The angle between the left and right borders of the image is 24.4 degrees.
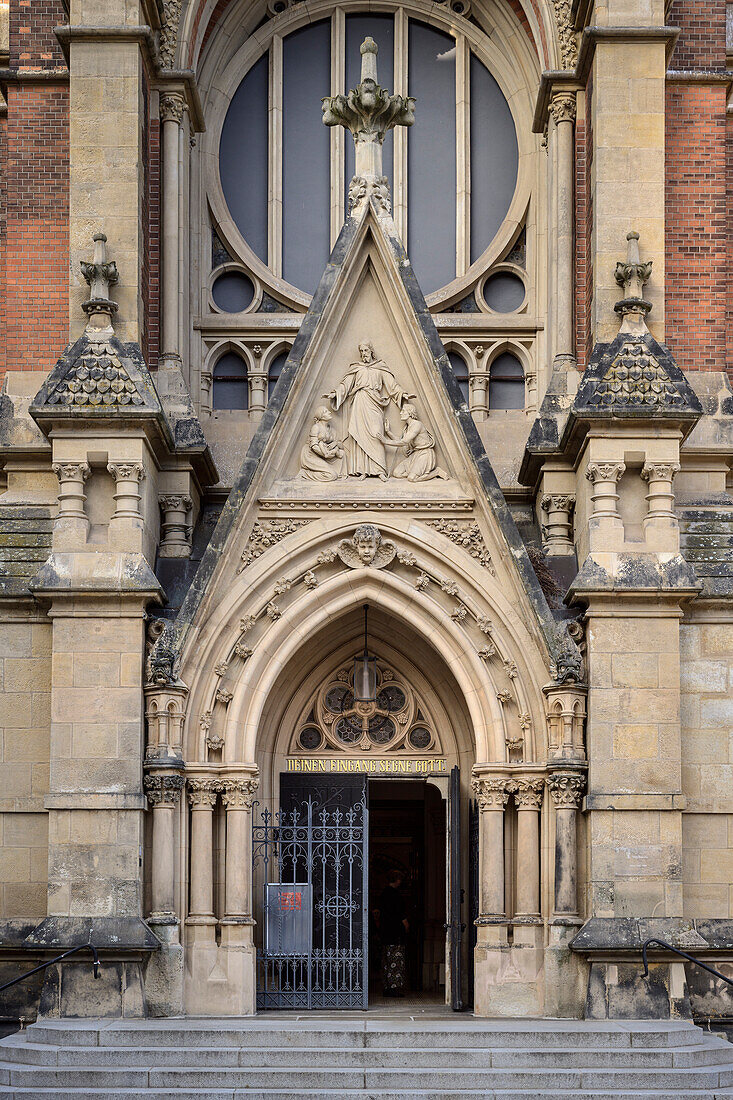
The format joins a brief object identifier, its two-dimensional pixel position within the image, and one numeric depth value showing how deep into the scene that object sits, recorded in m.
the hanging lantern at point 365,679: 15.29
